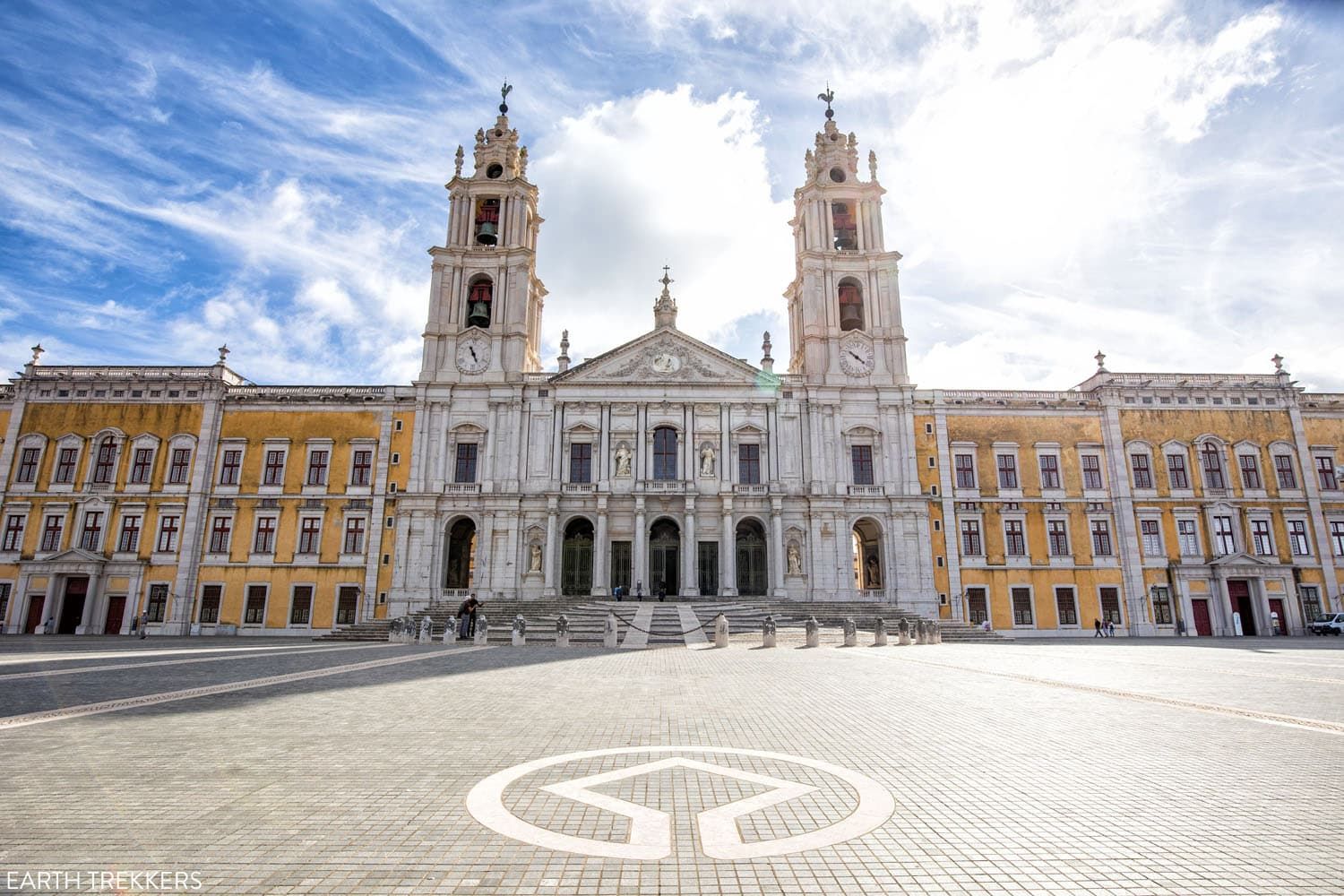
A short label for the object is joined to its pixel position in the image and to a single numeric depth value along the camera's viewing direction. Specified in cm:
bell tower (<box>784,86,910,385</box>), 3853
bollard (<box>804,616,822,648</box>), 2255
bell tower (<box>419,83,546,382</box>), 3828
